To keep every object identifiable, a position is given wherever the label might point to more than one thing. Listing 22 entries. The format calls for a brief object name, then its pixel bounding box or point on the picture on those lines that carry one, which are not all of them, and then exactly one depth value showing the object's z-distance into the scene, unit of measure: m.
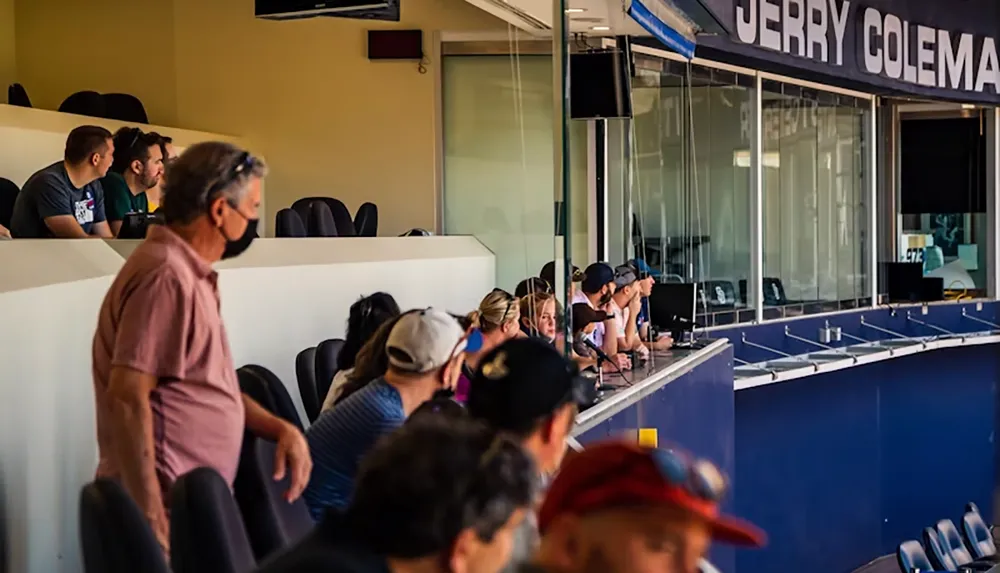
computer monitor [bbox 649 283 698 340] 12.33
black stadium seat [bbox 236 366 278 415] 5.53
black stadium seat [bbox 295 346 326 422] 7.34
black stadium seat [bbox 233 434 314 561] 4.16
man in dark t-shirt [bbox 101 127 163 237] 8.68
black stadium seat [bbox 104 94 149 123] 14.22
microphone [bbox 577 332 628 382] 9.19
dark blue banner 14.96
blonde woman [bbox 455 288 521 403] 7.46
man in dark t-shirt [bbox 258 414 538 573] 2.57
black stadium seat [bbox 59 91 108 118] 13.82
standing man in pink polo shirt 4.08
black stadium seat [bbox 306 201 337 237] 11.46
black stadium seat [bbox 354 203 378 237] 13.65
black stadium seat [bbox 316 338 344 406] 7.32
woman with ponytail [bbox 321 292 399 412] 6.74
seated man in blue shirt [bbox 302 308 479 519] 4.67
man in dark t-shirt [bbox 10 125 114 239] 7.20
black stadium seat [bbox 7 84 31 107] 13.27
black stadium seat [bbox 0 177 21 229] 9.14
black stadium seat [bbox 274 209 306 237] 10.60
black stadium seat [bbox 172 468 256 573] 3.32
